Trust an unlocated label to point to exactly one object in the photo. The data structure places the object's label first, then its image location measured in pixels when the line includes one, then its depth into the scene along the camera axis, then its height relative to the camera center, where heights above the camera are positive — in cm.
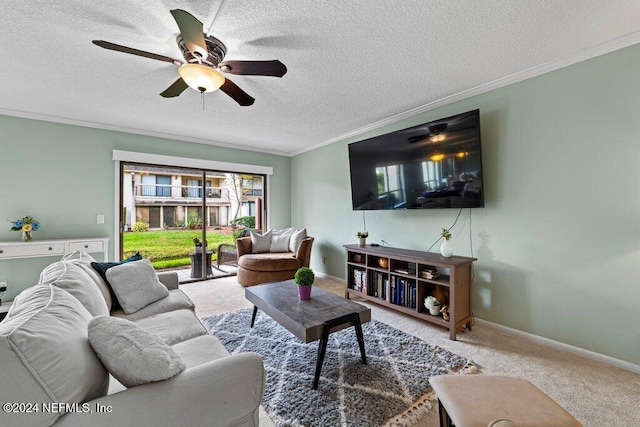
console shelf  248 -67
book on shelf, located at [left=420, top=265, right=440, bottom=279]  267 -55
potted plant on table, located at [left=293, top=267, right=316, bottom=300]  226 -51
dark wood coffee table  176 -67
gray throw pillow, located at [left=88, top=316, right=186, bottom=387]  93 -46
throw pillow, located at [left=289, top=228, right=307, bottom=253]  453 -29
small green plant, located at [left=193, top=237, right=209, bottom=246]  459 -27
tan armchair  405 -65
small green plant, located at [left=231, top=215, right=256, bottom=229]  505 +4
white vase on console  265 -32
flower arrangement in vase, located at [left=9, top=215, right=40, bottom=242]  319 +5
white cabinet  300 -21
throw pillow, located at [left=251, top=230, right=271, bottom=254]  459 -33
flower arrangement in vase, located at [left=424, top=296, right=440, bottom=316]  263 -87
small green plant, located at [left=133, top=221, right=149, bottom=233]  416 +0
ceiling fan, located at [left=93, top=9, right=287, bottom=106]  162 +111
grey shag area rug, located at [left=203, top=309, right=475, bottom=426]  153 -108
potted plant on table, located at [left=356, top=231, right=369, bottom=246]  361 -23
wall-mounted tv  261 +59
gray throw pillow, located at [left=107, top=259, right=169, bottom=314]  197 -45
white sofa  75 -51
